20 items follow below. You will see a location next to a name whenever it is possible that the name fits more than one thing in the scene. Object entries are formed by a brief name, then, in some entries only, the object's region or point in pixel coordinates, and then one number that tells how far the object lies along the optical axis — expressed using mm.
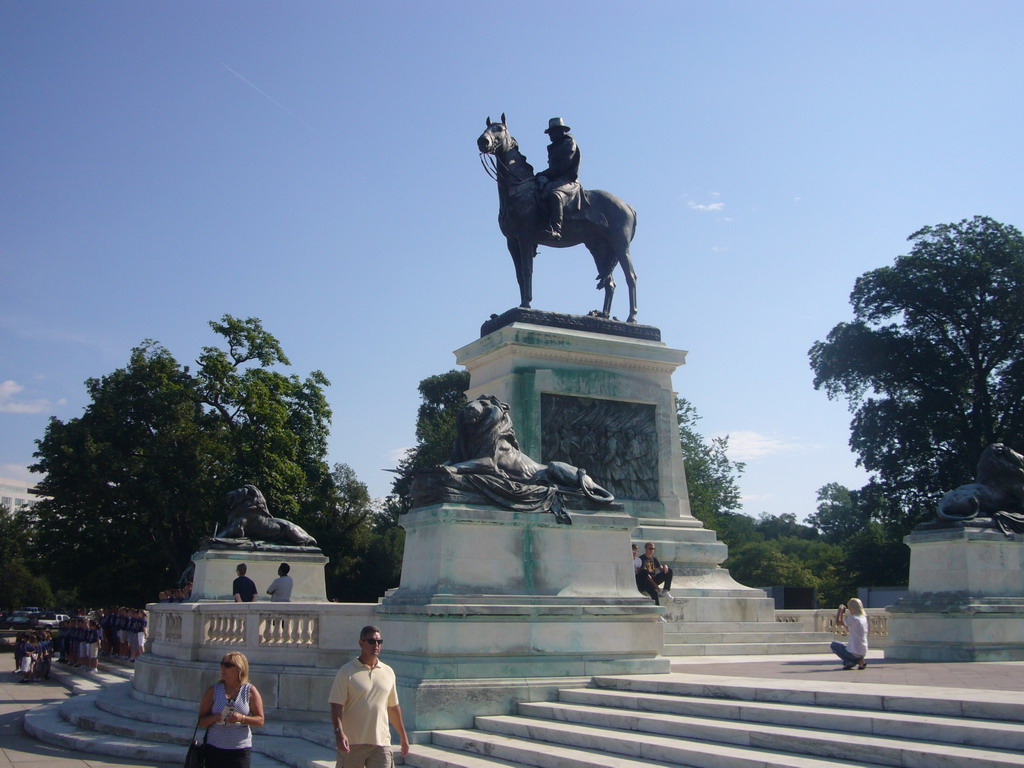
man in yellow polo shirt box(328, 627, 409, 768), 7625
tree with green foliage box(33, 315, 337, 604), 39562
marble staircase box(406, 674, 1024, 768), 7648
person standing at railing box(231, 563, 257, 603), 17734
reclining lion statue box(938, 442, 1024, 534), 15359
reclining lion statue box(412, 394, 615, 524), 12094
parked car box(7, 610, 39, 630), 65719
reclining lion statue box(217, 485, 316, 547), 21527
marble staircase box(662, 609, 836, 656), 16031
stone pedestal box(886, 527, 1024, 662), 14391
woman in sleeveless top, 7227
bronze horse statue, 20375
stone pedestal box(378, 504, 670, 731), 11180
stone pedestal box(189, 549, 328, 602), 20672
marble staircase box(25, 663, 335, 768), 11477
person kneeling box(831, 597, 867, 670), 12492
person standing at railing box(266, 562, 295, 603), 17156
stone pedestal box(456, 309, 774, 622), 18125
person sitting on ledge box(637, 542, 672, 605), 16016
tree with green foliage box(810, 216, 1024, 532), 40531
